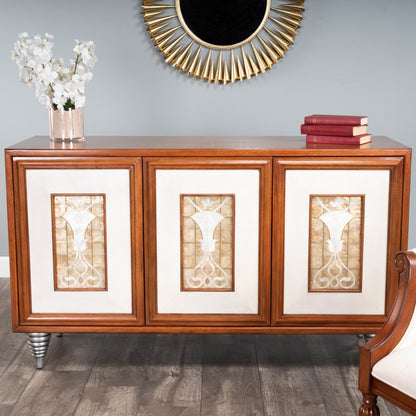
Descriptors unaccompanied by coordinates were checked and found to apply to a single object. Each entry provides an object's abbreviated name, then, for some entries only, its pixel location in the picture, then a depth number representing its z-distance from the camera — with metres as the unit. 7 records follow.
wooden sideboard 2.52
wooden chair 1.81
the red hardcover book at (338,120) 2.60
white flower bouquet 2.62
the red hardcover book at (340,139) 2.58
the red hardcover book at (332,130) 2.58
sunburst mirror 3.36
